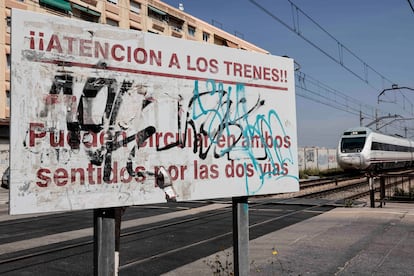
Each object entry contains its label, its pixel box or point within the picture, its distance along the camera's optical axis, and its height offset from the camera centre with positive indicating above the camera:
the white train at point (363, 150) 27.48 +0.78
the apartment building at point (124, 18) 28.33 +15.19
